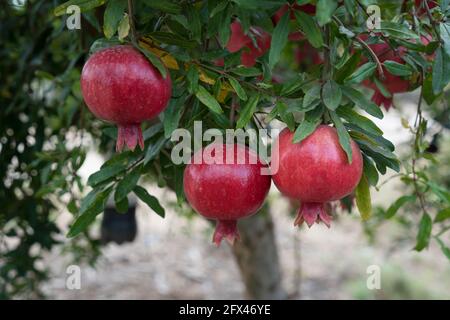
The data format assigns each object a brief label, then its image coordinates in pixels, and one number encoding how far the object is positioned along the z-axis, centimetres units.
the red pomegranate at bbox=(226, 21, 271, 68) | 123
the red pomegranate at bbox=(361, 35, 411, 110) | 111
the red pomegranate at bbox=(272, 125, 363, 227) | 92
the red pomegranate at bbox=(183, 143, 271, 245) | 95
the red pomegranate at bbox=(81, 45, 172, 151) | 93
